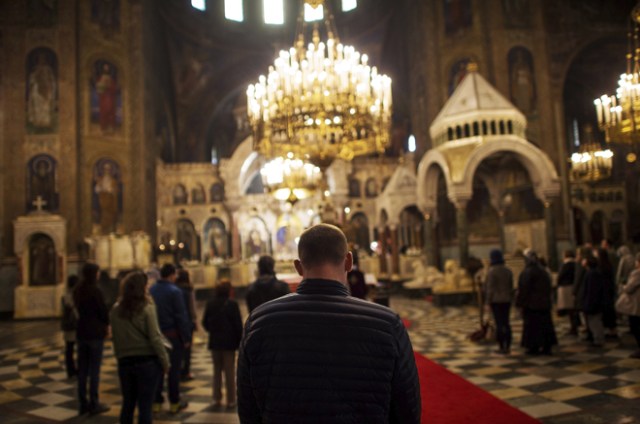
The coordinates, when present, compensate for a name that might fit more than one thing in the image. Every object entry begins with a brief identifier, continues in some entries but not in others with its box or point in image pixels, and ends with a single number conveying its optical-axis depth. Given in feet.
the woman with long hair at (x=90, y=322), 16.12
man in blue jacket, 16.29
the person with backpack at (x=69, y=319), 20.30
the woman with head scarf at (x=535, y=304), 22.90
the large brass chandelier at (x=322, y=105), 31.01
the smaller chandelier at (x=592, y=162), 53.26
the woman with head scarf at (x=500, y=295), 23.17
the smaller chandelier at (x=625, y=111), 31.37
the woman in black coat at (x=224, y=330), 16.63
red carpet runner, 13.94
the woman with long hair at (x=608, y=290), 24.36
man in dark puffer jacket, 5.33
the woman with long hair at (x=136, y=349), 12.60
